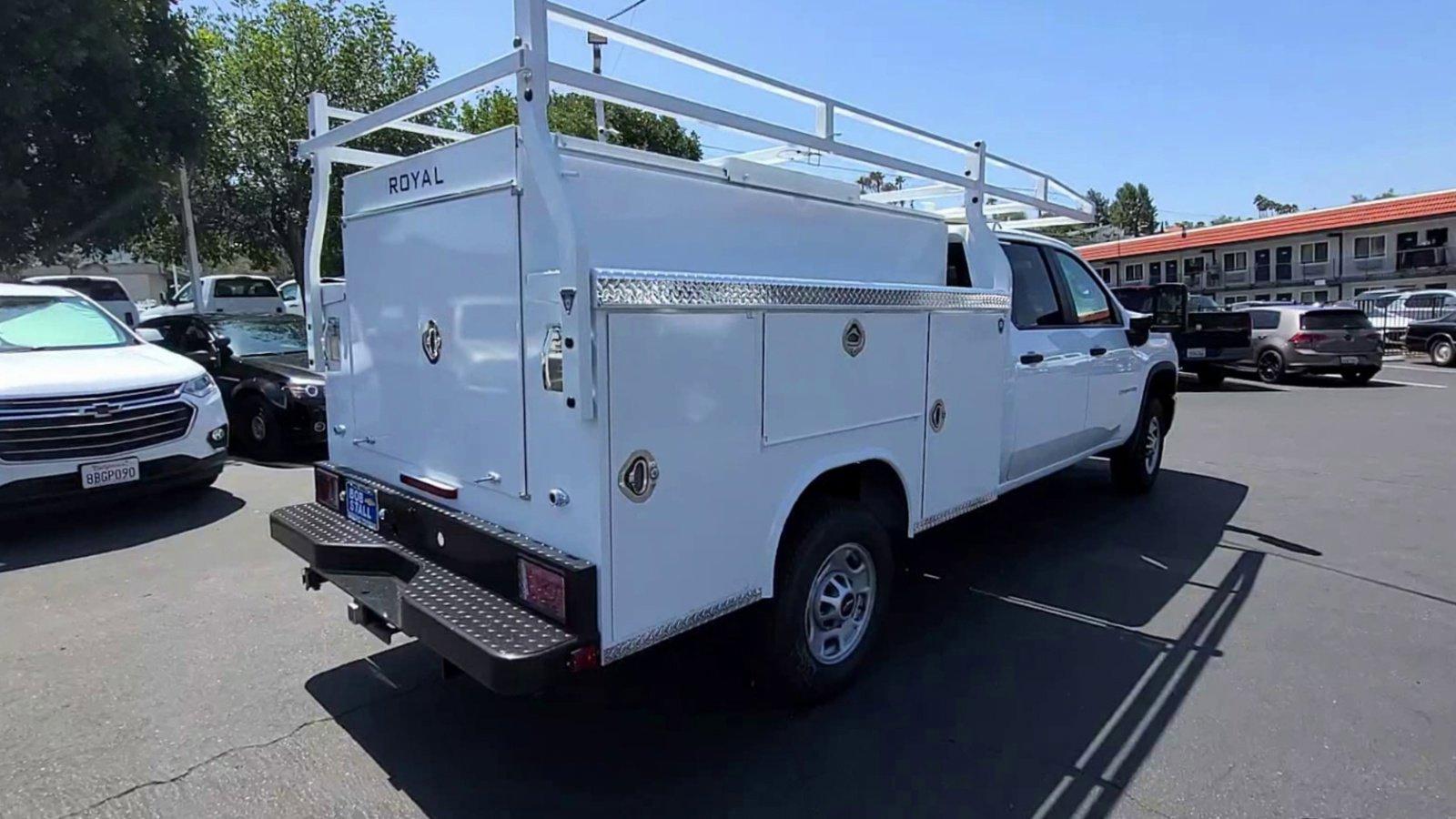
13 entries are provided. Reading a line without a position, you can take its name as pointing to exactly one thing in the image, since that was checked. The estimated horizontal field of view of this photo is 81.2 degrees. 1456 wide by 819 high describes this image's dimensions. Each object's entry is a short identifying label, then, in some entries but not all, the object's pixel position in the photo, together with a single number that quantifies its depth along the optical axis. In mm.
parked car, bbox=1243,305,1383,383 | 16312
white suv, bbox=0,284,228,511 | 5621
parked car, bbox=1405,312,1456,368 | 20516
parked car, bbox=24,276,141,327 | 16694
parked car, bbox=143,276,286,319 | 18859
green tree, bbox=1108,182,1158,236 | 95562
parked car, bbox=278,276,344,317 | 20373
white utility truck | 2570
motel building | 37375
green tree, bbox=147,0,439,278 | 17516
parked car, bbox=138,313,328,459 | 8562
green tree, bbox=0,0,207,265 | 11047
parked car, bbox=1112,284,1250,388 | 16203
